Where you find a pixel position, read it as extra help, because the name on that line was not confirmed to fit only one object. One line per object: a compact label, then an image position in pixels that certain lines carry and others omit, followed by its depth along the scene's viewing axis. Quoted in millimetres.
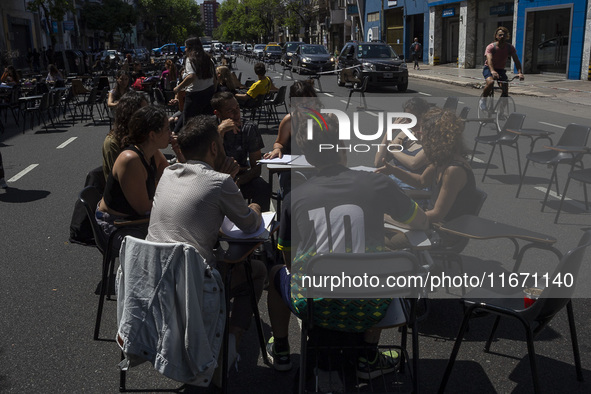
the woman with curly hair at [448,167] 4062
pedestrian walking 36603
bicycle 14208
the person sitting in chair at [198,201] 3250
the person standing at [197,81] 9078
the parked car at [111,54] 50862
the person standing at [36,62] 43844
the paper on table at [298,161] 5313
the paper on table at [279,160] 5457
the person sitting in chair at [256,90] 13438
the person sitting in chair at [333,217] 3133
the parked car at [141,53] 54912
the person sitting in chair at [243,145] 6070
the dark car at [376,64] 22312
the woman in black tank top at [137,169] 4102
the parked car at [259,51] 59950
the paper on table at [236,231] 3594
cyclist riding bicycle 14172
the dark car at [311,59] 32875
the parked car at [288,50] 39219
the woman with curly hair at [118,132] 4891
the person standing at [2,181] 8773
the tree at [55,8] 39853
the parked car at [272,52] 51541
